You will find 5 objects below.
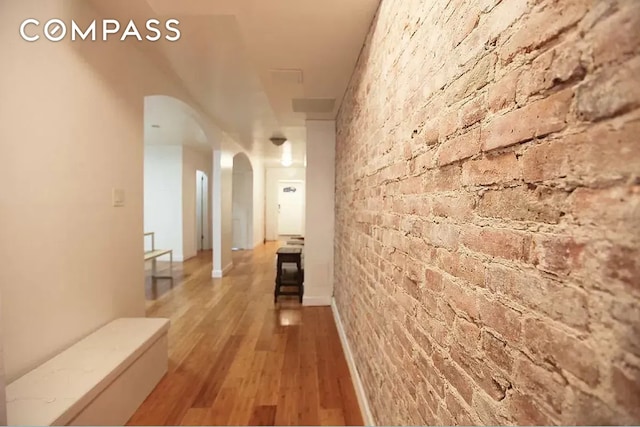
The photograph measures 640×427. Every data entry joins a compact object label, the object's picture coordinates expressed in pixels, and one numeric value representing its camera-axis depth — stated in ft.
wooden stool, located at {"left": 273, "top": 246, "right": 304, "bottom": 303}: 15.16
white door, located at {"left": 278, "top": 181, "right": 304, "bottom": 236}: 41.70
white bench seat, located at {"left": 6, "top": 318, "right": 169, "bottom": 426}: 4.67
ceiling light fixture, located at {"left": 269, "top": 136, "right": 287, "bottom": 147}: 19.99
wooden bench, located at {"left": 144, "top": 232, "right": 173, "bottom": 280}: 17.65
